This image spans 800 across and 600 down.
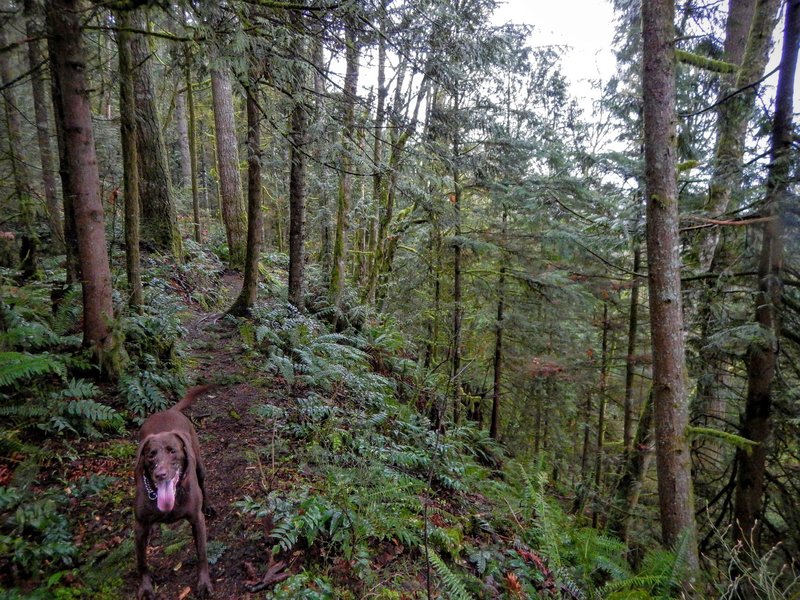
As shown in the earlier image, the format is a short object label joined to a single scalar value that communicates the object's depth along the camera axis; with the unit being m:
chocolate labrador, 2.60
